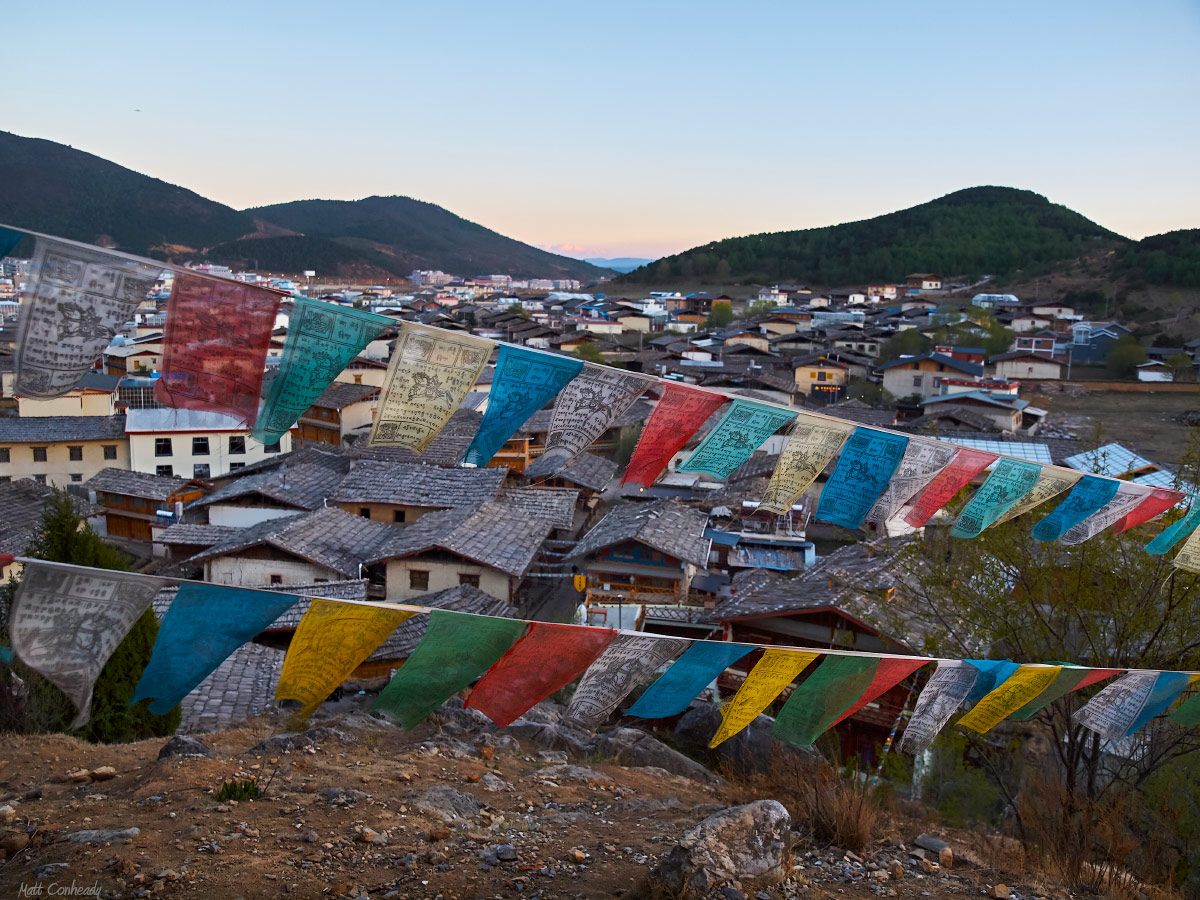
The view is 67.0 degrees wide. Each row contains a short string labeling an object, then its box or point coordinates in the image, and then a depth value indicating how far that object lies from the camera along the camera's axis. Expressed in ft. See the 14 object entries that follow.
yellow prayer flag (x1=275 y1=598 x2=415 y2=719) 16.83
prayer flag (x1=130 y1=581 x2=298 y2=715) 15.98
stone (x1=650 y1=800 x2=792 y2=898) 17.62
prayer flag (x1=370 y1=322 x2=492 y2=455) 16.56
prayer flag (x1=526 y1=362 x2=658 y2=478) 17.74
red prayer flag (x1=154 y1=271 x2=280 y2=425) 15.35
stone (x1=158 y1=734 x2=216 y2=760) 25.13
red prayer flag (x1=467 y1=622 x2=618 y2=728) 17.93
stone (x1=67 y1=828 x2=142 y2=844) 19.13
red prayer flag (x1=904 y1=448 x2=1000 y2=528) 20.86
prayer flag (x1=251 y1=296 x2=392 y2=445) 15.65
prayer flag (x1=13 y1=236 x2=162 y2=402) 13.99
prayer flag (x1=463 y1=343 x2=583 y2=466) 16.97
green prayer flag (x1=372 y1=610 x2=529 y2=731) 17.26
